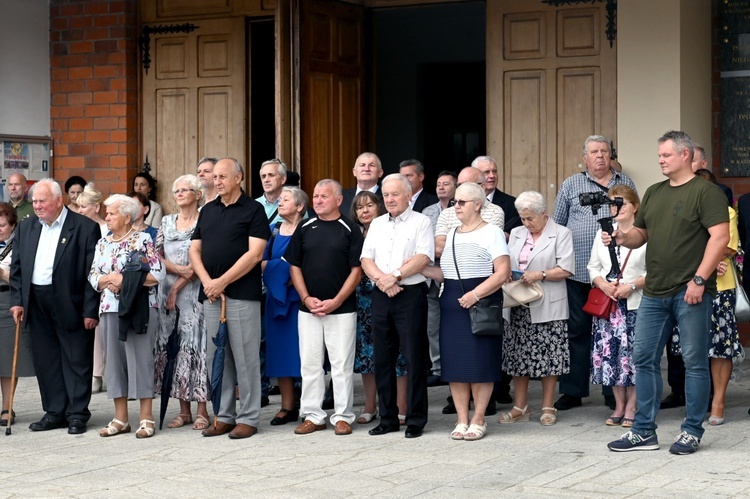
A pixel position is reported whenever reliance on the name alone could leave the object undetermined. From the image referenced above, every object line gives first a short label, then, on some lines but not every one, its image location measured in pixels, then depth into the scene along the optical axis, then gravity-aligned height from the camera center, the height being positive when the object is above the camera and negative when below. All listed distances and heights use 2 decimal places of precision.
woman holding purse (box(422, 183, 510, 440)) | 7.77 -0.44
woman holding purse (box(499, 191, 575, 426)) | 8.29 -0.56
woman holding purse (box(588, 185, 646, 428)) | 8.09 -0.59
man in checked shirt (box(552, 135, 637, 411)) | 8.73 -0.23
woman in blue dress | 8.52 -0.56
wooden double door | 10.95 +1.31
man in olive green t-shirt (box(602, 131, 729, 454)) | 7.06 -0.31
